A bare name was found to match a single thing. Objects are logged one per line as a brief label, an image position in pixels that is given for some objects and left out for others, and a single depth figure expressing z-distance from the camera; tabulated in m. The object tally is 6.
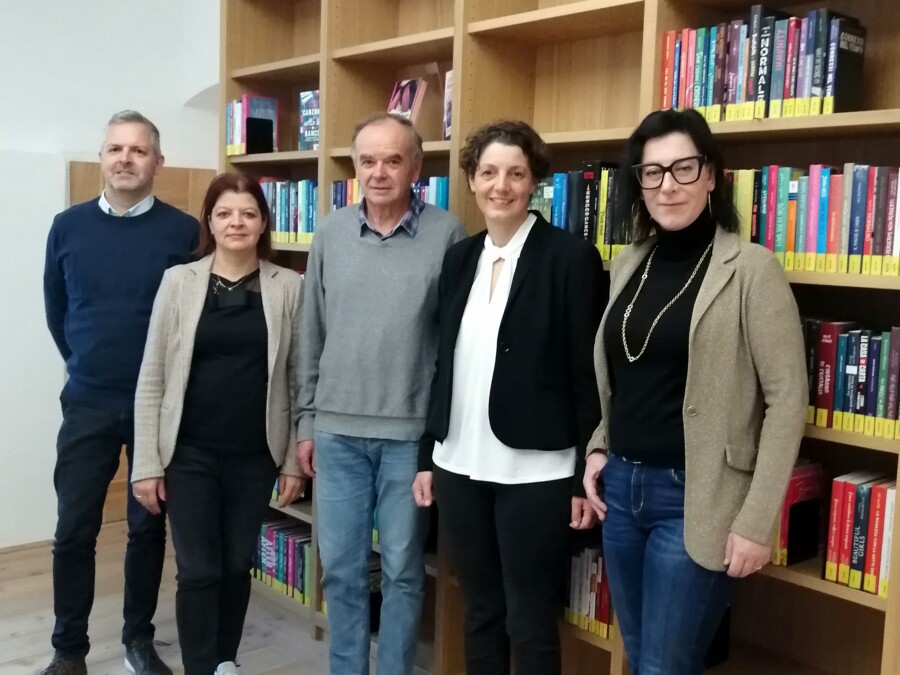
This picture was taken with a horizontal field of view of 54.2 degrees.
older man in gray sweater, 2.20
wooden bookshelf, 1.99
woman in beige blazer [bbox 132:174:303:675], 2.25
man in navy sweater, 2.53
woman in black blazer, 1.94
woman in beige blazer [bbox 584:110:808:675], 1.60
